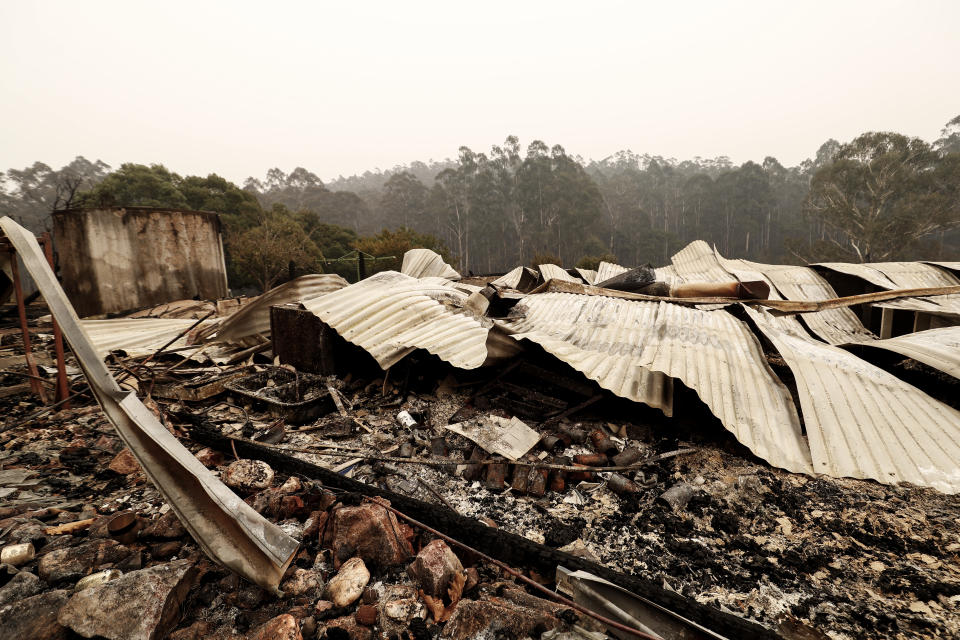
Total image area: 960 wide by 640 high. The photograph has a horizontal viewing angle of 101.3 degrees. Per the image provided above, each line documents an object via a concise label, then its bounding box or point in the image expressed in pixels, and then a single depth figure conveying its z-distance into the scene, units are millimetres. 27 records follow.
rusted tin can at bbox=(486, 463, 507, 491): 2445
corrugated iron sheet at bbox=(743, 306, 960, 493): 2014
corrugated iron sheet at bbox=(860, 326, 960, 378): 2439
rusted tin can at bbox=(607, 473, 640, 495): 2352
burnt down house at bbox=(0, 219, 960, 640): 1488
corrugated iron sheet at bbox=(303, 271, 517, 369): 3336
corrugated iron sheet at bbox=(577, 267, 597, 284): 8820
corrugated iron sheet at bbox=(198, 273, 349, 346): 4984
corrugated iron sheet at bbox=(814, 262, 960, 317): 6293
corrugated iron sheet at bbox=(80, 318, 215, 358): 4957
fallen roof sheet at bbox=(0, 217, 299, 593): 1448
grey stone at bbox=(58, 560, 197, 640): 1309
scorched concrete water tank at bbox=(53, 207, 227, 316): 8844
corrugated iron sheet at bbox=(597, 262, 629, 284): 8508
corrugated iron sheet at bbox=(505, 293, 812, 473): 2439
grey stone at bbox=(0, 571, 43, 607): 1443
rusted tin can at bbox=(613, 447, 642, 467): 2631
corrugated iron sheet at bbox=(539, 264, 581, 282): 7921
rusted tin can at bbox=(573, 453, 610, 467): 2643
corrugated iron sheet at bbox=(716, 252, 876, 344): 4794
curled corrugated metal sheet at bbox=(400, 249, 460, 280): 9078
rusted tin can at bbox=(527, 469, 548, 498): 2377
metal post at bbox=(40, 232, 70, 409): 3242
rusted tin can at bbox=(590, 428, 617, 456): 2762
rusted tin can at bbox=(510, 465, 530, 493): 2404
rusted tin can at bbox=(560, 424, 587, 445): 2887
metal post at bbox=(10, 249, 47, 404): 3170
